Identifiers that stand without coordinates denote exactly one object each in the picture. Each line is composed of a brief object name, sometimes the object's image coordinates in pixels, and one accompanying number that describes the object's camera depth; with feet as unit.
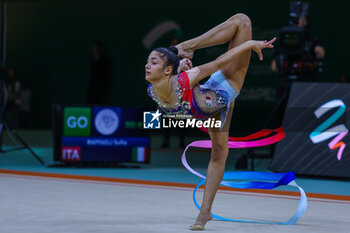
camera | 51.72
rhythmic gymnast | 26.86
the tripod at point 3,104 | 57.62
